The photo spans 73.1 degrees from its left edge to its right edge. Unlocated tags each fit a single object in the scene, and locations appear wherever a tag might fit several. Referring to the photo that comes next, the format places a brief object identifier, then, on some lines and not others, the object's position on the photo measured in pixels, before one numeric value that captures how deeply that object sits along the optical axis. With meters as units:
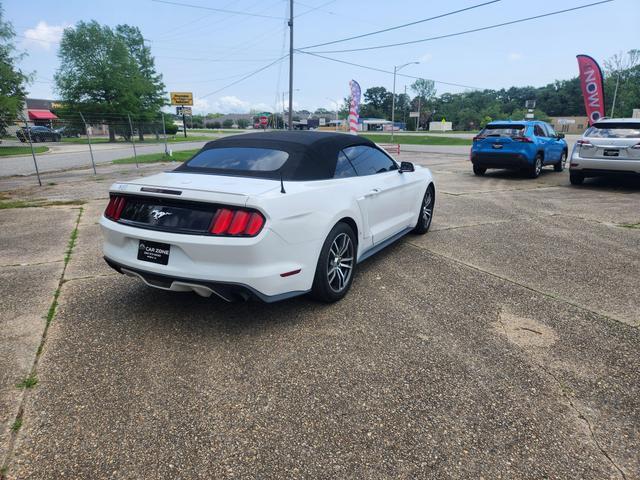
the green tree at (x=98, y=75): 50.62
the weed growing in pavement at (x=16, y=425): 2.33
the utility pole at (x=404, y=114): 136.76
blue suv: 12.03
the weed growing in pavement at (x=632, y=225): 6.78
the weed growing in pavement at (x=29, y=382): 2.71
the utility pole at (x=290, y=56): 29.59
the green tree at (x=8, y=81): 32.25
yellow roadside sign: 50.08
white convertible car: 3.04
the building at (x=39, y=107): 63.78
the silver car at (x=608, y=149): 9.49
